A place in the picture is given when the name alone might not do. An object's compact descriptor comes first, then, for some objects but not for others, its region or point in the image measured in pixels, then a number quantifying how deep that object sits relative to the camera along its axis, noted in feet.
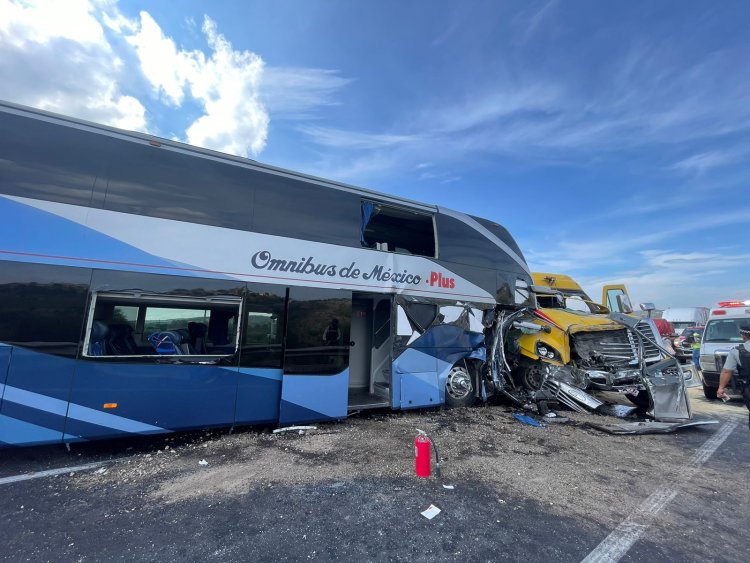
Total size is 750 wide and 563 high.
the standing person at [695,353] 47.28
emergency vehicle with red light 32.19
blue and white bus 13.08
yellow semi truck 23.76
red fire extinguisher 13.33
